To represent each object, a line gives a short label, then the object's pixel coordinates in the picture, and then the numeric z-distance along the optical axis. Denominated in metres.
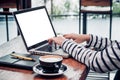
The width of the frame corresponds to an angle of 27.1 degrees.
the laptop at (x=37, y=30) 1.59
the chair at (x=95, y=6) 3.32
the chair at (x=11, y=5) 3.36
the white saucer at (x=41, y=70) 1.21
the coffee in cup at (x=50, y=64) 1.21
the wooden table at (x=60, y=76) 1.22
